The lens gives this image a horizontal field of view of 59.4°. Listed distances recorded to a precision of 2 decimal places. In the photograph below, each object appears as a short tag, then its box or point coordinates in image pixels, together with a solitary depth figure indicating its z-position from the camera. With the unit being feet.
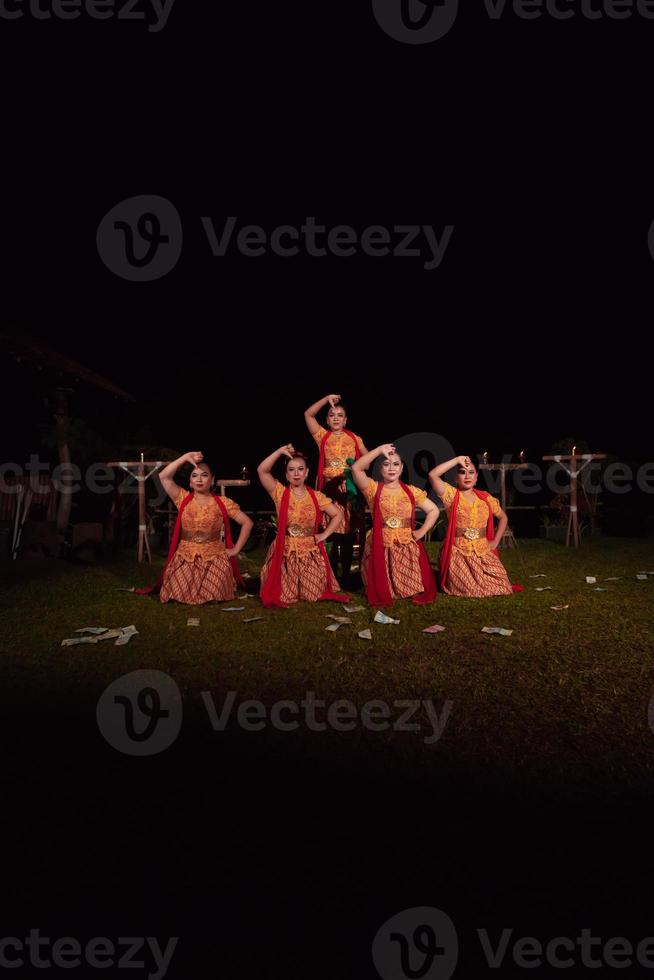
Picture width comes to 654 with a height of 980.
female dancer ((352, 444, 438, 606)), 24.02
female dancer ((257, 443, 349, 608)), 23.99
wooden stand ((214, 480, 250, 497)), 36.34
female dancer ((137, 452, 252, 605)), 23.99
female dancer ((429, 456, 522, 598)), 24.89
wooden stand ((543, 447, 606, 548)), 43.88
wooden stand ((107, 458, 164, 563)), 37.76
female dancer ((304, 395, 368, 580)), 28.25
